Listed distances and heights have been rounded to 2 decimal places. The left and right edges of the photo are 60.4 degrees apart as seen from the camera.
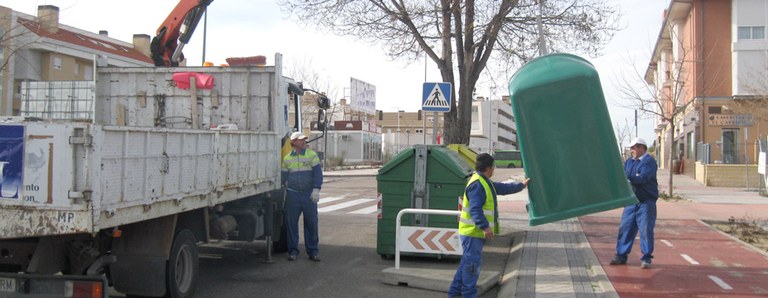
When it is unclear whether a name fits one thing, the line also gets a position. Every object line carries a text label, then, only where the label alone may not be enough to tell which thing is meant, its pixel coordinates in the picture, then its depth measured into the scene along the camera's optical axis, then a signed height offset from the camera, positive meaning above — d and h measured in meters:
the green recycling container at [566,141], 6.46 +0.18
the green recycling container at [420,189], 9.20 -0.45
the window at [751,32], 33.69 +6.63
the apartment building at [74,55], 43.80 +6.97
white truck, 4.68 -0.20
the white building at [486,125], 107.72 +5.53
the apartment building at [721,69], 32.72 +4.80
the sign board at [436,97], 11.19 +1.03
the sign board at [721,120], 32.84 +2.09
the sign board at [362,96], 64.49 +6.21
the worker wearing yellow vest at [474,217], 6.00 -0.56
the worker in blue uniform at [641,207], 7.84 -0.56
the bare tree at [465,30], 14.70 +2.94
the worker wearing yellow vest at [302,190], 9.15 -0.49
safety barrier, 8.20 -1.05
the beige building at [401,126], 77.90 +5.77
